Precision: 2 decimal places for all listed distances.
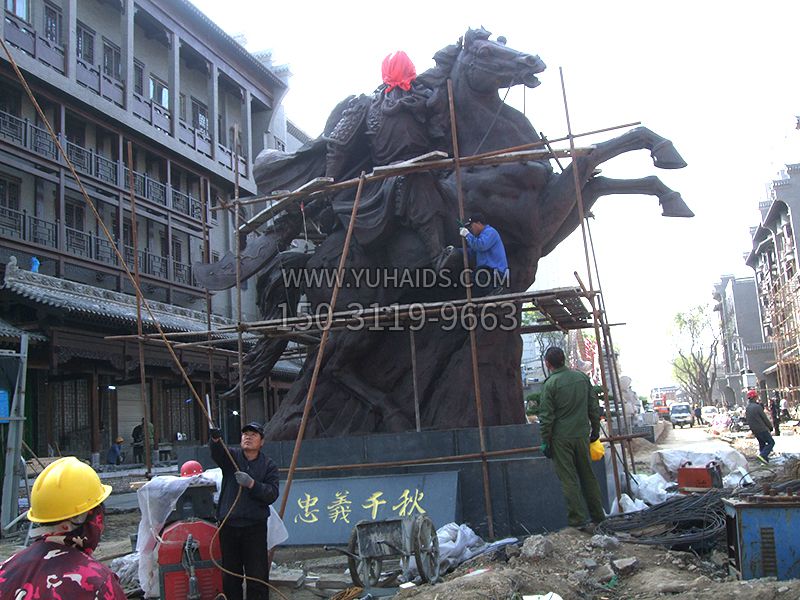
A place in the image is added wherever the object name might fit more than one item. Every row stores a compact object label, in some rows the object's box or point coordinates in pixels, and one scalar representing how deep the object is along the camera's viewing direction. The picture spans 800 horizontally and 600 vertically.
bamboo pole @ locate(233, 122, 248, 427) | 8.01
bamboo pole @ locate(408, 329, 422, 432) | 7.93
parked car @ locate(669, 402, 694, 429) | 39.59
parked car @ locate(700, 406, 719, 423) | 40.69
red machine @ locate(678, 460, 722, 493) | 7.32
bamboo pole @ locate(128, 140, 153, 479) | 8.88
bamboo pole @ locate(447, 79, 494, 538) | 6.93
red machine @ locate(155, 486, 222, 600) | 4.52
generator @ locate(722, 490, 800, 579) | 4.56
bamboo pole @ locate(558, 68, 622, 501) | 6.61
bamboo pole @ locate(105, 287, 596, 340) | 7.10
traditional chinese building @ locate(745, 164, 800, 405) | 35.19
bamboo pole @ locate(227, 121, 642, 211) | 7.49
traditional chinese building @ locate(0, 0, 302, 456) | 17.30
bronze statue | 8.38
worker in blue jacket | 7.80
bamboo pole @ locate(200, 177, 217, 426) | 9.97
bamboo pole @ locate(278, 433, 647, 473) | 7.05
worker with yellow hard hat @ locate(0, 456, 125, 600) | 2.20
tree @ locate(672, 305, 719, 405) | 45.53
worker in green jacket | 5.92
